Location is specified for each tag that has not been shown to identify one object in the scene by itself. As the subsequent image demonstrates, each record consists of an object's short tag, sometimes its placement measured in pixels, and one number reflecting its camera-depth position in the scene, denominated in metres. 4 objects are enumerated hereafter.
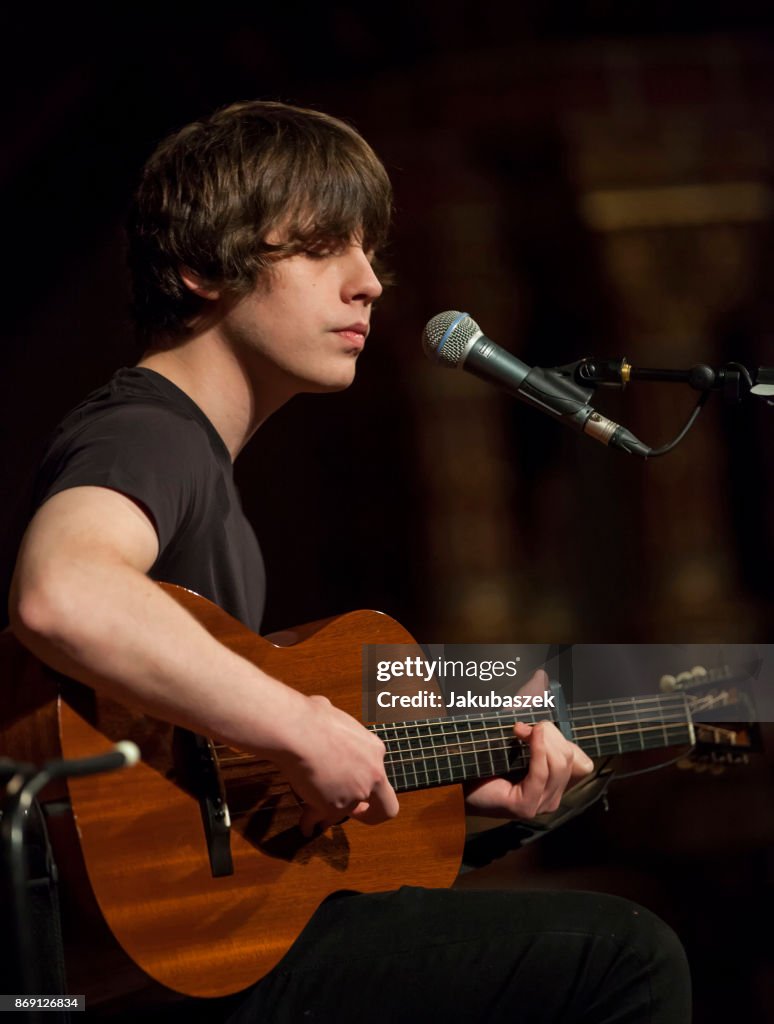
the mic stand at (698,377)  4.47
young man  4.36
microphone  4.49
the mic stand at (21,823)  4.10
